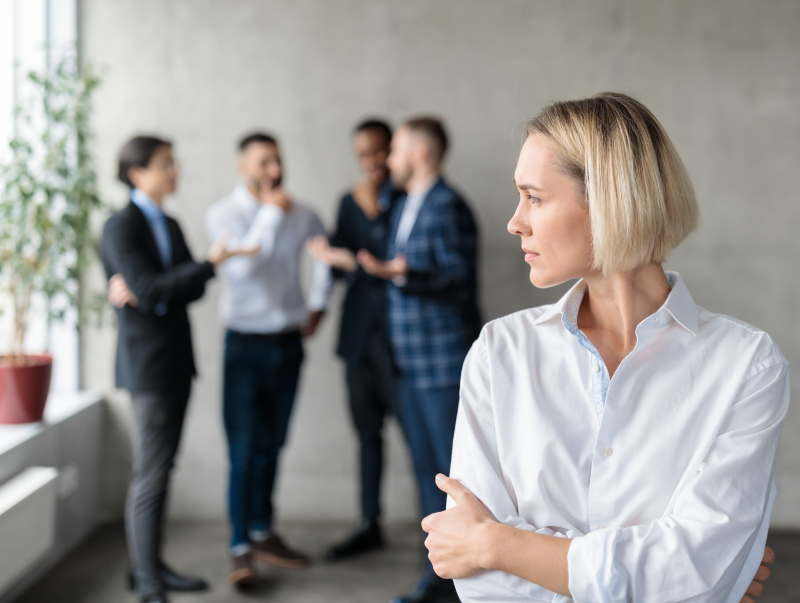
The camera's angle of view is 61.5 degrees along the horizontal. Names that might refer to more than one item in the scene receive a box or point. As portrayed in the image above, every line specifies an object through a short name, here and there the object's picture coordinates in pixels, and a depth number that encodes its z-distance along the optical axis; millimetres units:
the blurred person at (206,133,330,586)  3033
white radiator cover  2494
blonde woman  996
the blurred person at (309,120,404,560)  3170
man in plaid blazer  2787
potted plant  2791
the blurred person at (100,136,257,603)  2605
